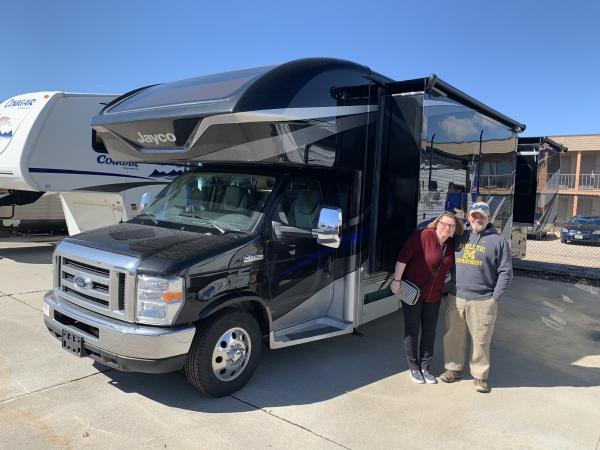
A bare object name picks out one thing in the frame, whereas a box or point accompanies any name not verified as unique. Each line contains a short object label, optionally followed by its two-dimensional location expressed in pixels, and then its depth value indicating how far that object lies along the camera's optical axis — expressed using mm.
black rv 3941
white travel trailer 9023
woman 4734
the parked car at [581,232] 22408
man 4570
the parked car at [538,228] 11129
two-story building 35812
